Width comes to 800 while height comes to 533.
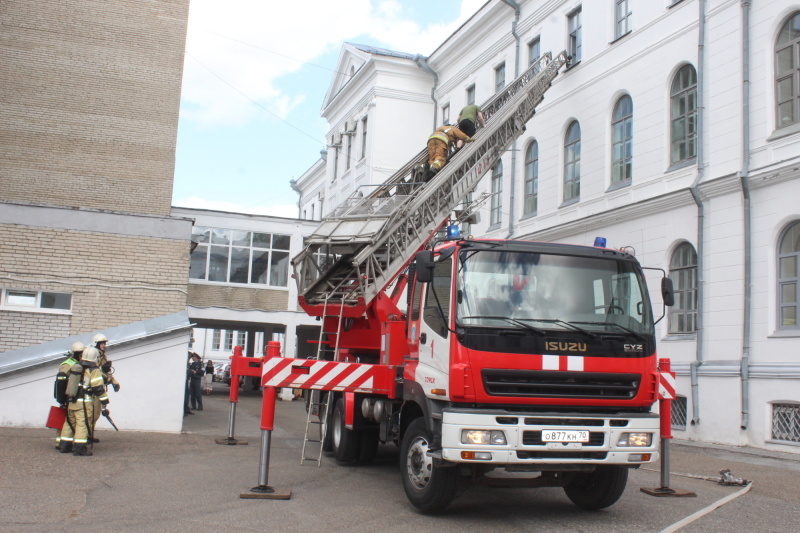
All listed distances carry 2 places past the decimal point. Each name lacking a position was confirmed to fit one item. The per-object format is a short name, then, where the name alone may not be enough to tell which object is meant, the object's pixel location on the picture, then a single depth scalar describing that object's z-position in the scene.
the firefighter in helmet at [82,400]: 10.55
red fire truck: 6.62
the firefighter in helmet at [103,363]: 11.62
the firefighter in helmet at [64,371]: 10.75
